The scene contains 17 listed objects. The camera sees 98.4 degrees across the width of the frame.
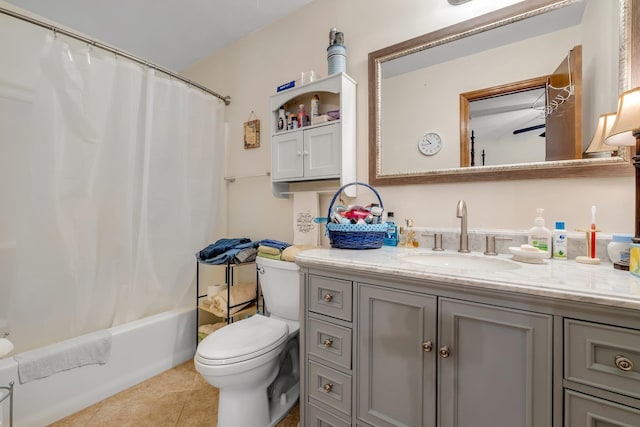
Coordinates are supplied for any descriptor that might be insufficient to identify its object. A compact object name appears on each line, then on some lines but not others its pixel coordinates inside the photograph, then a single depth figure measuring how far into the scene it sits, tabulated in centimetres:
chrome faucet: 121
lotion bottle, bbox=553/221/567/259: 104
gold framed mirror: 102
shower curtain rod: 132
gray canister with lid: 157
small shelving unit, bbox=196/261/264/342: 176
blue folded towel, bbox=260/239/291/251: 161
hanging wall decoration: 215
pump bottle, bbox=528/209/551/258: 104
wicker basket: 124
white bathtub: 127
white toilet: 116
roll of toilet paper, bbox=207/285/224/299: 193
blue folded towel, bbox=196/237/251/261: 178
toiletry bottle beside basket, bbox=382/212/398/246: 140
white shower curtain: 138
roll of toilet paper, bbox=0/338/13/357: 92
